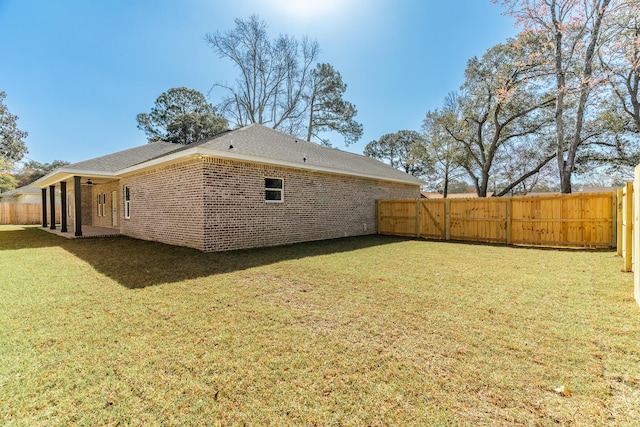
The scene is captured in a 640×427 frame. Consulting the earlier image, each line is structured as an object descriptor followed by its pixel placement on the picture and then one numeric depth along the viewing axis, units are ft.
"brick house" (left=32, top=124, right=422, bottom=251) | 27.86
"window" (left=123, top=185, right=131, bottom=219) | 41.85
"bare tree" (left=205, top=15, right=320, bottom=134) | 79.41
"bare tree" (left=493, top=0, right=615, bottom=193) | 41.56
